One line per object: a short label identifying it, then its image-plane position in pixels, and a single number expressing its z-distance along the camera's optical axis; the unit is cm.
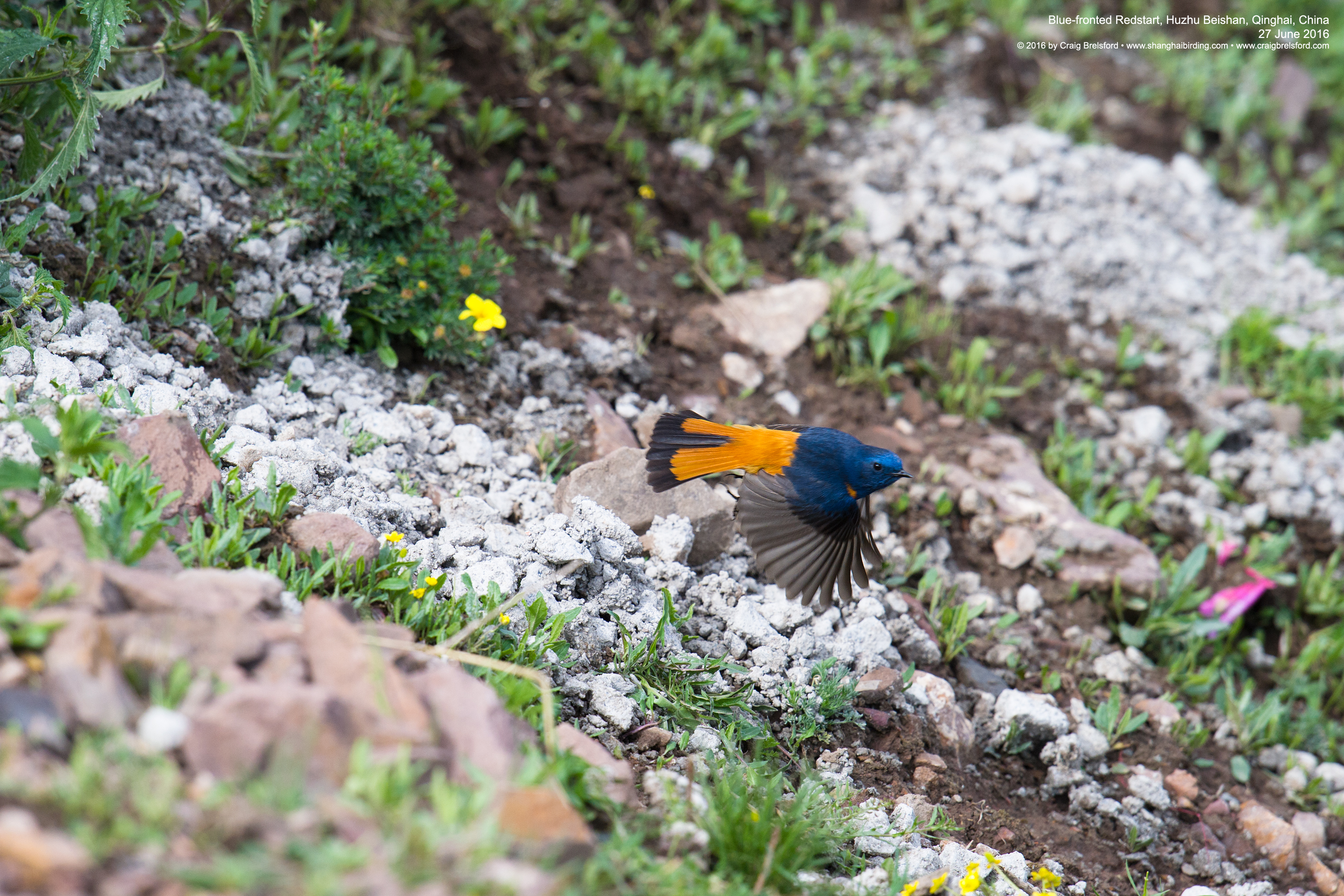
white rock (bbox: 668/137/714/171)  1201
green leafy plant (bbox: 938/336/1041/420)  1102
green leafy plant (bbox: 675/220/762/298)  1108
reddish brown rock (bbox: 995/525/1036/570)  973
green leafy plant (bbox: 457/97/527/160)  1067
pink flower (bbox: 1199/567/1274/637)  981
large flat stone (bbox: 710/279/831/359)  1084
